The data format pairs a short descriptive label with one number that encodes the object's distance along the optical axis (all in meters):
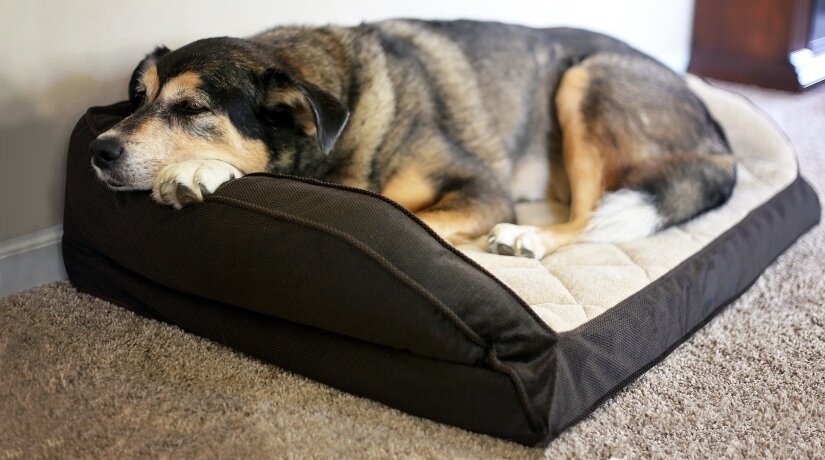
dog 2.10
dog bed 1.69
